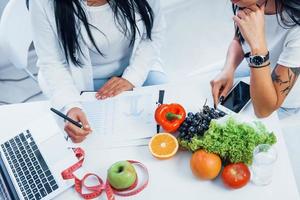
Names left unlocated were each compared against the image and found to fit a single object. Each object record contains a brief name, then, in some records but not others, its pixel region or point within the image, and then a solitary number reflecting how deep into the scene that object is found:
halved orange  1.02
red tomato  0.93
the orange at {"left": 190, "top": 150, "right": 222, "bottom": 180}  0.93
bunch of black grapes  1.00
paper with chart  1.10
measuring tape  0.97
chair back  1.39
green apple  0.95
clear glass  0.94
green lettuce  0.94
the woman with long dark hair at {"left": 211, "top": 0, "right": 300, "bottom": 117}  1.06
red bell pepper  1.05
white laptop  1.00
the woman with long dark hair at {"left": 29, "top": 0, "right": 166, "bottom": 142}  1.18
